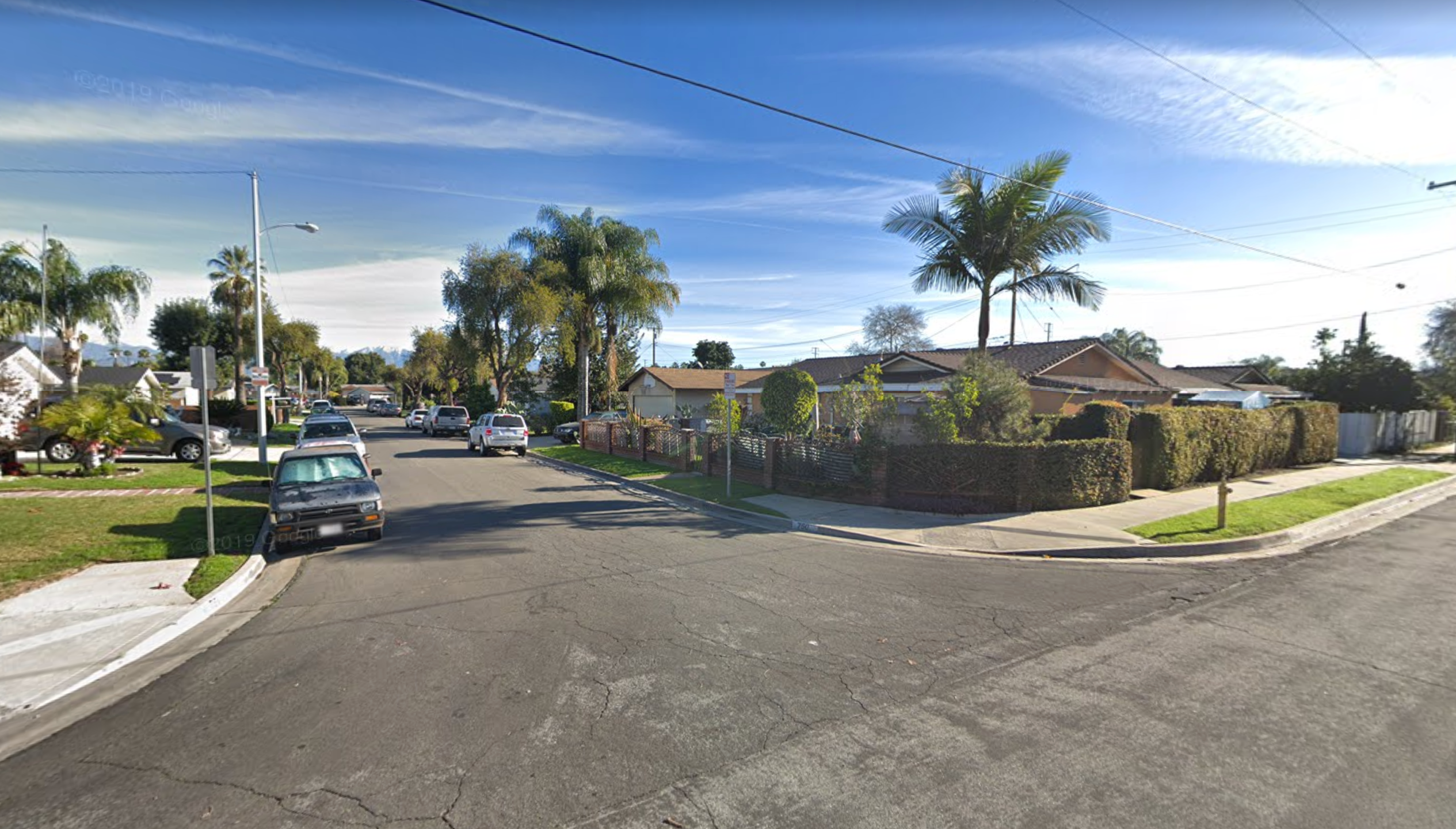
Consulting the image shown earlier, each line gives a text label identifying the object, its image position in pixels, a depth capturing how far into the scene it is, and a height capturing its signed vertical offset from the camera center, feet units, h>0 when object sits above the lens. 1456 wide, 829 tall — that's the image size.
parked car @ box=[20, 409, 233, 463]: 64.64 -5.07
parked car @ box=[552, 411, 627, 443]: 110.42 -6.84
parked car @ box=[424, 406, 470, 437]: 127.95 -5.94
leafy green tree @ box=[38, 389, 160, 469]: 47.96 -2.59
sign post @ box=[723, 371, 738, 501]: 47.17 +0.40
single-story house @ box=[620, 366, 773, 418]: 131.23 +0.62
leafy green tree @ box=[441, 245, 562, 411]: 130.52 +16.56
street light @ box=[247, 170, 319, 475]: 67.87 +7.75
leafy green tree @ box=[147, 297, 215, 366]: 200.54 +18.50
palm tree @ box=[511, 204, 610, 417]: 121.80 +23.50
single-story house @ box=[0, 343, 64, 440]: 51.11 -0.40
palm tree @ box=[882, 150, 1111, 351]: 54.39 +13.60
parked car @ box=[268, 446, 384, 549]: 31.30 -5.32
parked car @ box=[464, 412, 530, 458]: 87.66 -5.64
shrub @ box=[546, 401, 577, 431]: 134.31 -4.20
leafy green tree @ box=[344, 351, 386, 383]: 497.05 +17.54
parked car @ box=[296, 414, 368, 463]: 61.86 -4.18
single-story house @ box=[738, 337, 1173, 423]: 72.18 +2.36
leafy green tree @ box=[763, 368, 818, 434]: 60.90 -0.67
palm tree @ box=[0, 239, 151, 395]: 98.73 +15.11
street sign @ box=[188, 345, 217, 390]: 27.76 +1.02
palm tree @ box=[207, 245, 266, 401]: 123.13 +20.12
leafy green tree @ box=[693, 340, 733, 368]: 256.11 +14.60
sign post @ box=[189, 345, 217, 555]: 27.73 +0.85
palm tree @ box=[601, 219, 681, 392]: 123.03 +19.71
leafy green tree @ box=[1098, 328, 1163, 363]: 249.55 +19.94
